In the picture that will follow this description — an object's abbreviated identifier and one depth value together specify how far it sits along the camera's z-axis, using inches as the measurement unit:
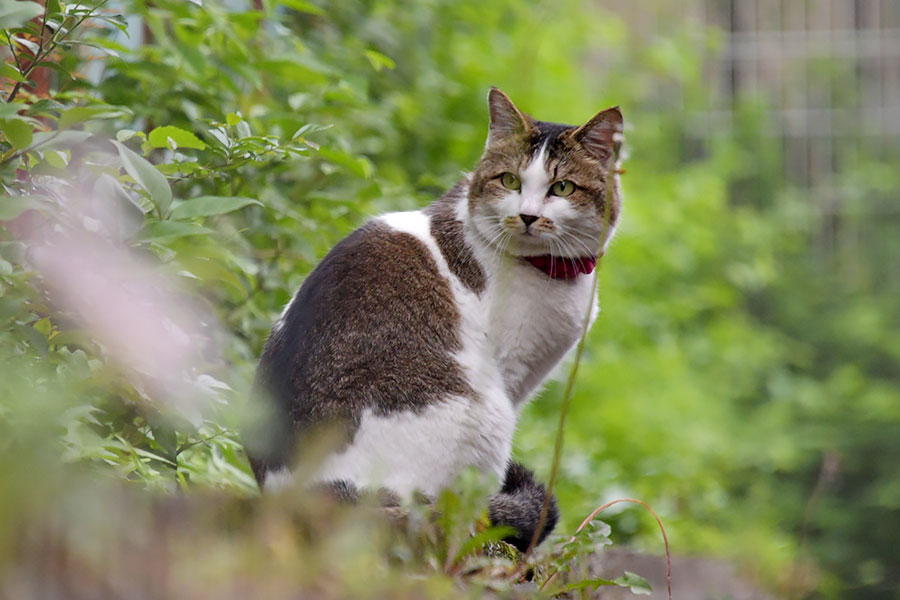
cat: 172.7
